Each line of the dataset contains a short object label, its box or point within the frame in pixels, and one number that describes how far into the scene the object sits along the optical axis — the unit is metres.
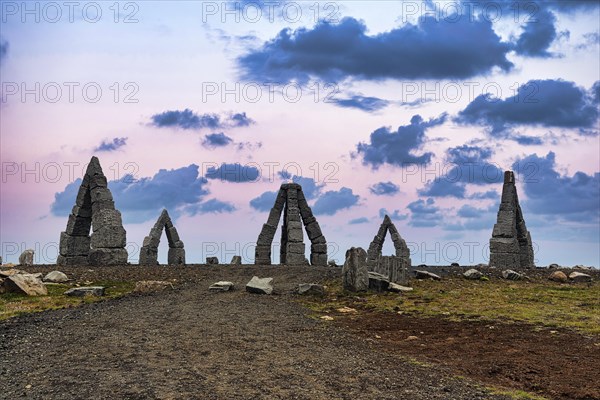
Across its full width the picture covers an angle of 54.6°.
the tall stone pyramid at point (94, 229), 28.23
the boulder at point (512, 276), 25.55
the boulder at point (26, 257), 35.97
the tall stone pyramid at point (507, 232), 32.81
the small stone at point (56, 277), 21.30
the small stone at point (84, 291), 18.59
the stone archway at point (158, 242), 38.78
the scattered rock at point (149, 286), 20.09
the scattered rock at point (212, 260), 40.22
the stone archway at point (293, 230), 33.84
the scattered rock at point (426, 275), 24.11
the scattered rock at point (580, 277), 26.20
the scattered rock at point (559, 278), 26.03
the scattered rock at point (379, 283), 20.81
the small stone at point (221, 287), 20.84
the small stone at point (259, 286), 20.33
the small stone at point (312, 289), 20.14
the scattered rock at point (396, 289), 20.78
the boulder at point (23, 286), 18.11
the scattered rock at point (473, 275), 24.83
